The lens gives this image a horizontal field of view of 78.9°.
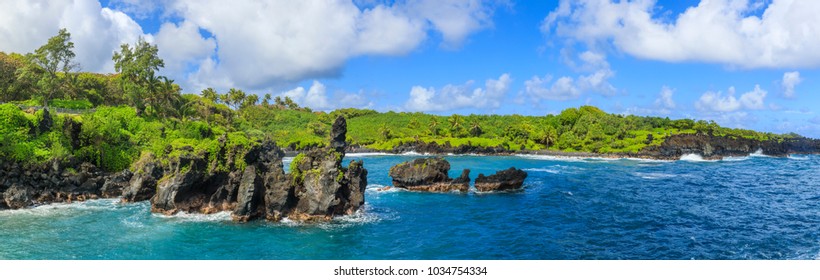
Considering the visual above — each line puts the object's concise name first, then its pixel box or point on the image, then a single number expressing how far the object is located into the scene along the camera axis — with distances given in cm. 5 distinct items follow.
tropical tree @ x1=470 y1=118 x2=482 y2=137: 18575
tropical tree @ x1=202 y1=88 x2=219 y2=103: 17775
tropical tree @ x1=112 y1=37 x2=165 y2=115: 8450
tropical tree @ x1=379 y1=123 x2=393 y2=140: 17175
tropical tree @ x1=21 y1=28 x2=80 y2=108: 7906
